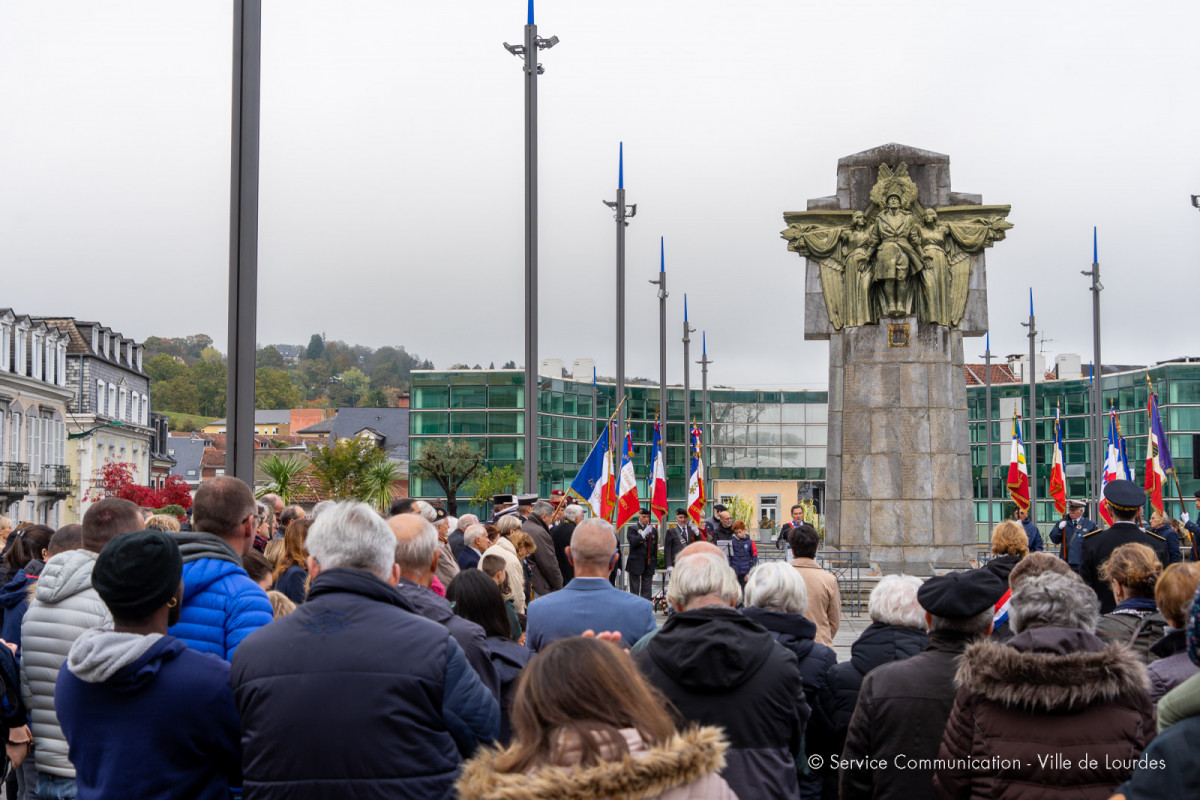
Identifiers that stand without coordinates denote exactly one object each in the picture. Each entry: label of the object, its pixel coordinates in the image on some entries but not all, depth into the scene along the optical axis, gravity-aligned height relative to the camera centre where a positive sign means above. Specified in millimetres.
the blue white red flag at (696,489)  24627 -430
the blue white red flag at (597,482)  18234 -193
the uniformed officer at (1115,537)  10414 -582
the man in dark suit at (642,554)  20984 -1437
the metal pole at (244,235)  8406 +1630
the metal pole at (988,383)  54738 +3860
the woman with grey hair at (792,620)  5516 -671
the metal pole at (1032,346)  52141 +5668
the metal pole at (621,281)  26672 +4031
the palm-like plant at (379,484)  39938 -517
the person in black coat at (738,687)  4344 -767
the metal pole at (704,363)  58644 +5024
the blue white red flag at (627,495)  18984 -400
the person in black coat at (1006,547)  8227 -546
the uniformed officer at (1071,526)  14617 -694
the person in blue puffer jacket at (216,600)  4672 -496
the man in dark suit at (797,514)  19503 -705
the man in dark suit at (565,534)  15977 -833
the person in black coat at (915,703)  4559 -856
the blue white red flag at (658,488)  22719 -350
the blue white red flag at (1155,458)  18688 +174
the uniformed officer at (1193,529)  16170 -809
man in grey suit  5664 -653
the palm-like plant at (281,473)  29422 -114
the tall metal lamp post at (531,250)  17562 +3102
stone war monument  21781 +2253
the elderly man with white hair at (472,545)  11633 -734
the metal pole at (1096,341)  41031 +4235
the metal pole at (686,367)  46750 +4171
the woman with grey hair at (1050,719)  3898 -792
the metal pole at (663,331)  40094 +4450
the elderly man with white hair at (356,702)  3758 -711
